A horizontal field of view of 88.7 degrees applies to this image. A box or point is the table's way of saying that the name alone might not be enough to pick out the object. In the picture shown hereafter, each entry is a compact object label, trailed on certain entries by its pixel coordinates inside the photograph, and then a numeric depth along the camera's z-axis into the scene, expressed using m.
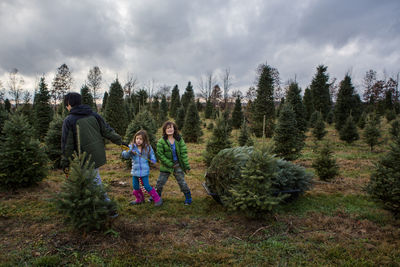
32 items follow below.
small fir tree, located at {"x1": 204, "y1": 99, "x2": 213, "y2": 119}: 35.59
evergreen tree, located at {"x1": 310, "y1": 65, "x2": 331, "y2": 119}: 27.34
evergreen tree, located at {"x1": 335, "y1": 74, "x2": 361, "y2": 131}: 21.34
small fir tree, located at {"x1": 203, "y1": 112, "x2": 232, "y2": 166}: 8.41
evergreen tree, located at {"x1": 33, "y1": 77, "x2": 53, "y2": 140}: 12.92
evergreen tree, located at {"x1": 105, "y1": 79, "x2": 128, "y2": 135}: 17.14
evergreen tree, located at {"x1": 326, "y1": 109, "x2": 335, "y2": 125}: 25.69
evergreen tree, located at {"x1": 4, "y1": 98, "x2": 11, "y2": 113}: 35.95
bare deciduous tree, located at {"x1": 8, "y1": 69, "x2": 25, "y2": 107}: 39.69
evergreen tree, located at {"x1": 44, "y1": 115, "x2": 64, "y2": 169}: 7.19
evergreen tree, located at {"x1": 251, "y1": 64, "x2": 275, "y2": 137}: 20.47
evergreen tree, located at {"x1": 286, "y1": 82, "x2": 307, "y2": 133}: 15.11
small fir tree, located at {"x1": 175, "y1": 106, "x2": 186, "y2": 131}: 24.39
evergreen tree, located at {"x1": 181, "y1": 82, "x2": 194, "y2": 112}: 43.44
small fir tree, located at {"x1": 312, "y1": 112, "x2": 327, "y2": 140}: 17.17
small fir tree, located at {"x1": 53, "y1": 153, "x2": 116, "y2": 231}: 2.88
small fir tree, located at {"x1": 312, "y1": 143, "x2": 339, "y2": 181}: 6.83
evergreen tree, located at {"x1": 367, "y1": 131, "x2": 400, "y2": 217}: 3.80
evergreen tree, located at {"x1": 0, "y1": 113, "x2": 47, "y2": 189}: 4.87
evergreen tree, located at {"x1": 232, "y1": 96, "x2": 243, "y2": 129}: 25.55
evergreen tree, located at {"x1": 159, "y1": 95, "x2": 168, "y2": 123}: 39.46
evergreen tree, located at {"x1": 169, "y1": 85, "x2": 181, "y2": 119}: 39.69
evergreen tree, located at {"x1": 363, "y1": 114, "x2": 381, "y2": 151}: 12.67
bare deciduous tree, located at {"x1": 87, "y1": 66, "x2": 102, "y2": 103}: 41.41
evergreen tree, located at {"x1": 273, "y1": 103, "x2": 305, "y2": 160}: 8.73
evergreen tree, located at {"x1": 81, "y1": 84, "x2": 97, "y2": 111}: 20.75
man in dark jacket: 3.55
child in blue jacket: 4.55
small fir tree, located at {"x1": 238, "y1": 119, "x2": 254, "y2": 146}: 12.26
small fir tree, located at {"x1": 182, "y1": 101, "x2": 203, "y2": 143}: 17.39
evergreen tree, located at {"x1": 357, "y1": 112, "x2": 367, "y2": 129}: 21.48
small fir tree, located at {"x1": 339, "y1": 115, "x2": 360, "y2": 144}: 15.12
